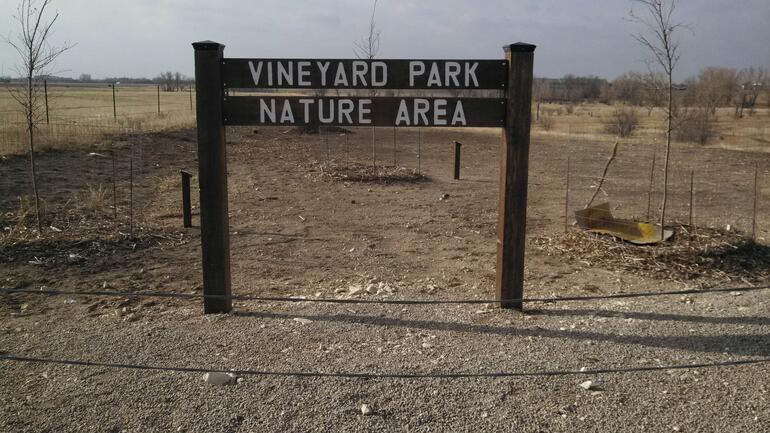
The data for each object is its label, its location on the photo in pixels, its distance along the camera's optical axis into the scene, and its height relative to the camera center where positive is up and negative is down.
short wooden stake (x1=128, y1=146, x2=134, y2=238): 8.88 -1.59
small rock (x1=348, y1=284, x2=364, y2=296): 6.46 -1.71
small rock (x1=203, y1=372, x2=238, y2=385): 4.23 -1.68
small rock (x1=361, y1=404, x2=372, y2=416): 3.84 -1.69
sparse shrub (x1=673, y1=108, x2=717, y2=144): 29.92 -0.42
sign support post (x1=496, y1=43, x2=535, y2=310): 5.50 -0.47
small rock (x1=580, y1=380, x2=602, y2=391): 4.19 -1.67
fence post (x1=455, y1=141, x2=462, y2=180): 15.52 -0.97
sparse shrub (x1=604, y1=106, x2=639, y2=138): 34.16 -0.19
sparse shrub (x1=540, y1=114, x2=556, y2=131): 38.58 -0.27
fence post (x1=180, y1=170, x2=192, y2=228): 9.54 -1.22
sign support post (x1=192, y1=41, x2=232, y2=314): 5.42 -0.50
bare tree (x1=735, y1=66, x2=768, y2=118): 51.82 +2.75
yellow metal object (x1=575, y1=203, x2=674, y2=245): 8.38 -1.41
